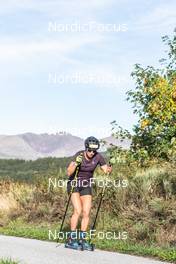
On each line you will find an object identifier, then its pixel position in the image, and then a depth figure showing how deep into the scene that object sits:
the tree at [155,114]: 24.16
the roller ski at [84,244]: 13.05
